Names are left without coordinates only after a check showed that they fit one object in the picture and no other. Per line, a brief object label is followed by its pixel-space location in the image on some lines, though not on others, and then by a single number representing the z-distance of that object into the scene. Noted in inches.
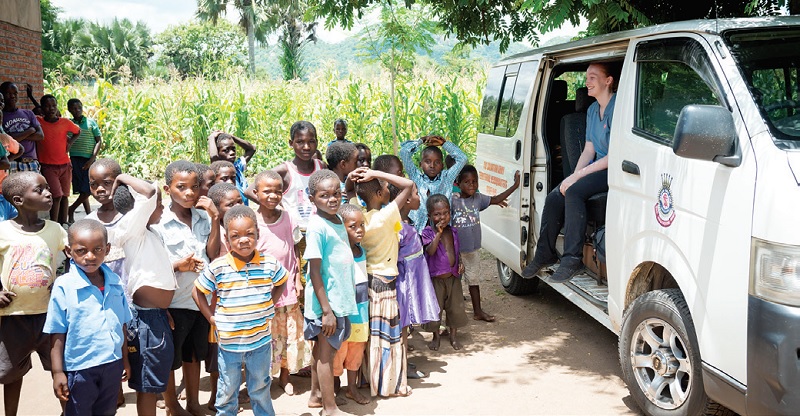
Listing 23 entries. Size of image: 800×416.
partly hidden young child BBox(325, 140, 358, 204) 200.7
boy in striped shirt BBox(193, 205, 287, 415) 141.2
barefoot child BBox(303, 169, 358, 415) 156.9
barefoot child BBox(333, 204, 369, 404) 163.0
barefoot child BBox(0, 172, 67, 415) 139.9
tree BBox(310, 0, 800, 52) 195.2
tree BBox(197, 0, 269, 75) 1710.1
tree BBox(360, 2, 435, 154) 391.2
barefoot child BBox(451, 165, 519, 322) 220.2
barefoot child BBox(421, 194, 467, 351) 201.2
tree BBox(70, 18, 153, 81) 1845.5
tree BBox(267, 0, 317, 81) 1670.8
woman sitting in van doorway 189.5
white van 113.9
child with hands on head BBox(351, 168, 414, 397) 172.1
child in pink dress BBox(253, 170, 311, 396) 165.9
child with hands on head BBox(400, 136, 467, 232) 211.9
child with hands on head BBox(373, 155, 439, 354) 186.2
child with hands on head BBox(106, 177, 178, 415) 143.0
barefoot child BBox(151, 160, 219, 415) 152.6
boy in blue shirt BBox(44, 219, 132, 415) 126.3
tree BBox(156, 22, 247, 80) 2226.9
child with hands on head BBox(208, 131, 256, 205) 213.0
